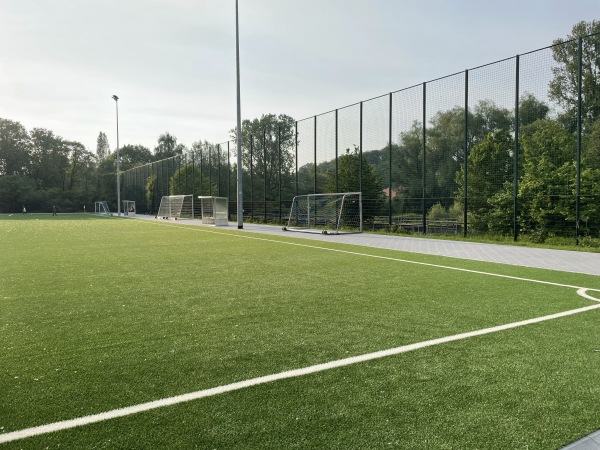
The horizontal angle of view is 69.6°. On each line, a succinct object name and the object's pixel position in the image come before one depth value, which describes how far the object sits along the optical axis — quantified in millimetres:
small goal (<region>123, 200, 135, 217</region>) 50597
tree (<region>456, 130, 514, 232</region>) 15387
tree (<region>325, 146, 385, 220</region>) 20188
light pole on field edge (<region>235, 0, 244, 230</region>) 21312
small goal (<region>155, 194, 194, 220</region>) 37625
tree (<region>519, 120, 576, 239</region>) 13250
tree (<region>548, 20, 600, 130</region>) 13117
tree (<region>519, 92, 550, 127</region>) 14500
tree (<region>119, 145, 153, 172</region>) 92500
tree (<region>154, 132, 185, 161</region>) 99375
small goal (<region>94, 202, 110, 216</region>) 60247
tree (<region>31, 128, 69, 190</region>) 74500
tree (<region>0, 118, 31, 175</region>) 72188
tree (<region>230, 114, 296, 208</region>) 26641
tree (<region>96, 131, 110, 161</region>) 100312
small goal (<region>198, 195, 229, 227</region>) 26125
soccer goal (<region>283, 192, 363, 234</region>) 20125
